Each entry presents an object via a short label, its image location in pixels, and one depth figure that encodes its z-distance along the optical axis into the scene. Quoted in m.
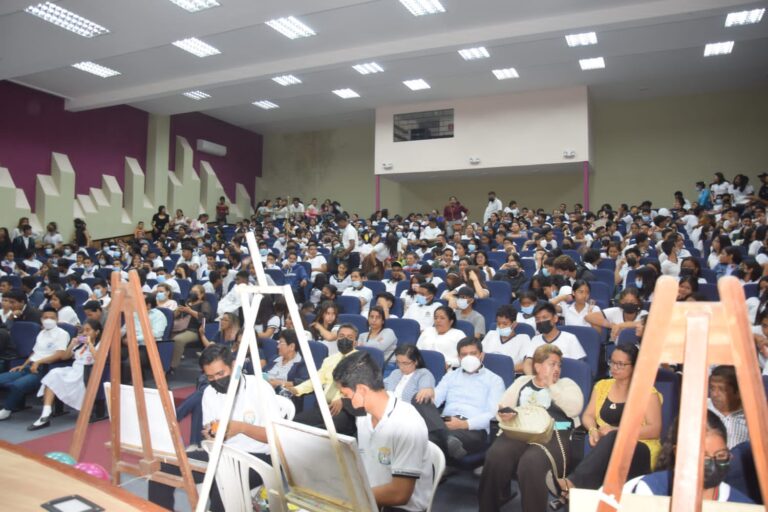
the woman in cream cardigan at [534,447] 3.01
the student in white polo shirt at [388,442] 2.40
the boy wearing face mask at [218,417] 2.76
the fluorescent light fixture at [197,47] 11.13
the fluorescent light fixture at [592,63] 13.05
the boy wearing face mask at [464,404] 3.50
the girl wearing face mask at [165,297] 7.22
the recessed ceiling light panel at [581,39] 11.30
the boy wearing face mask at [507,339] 4.81
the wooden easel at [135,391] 2.53
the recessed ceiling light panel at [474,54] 12.12
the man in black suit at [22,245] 11.81
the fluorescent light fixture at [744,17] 10.32
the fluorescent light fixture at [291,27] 10.27
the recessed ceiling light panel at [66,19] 9.10
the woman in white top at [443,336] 4.97
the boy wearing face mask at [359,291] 7.48
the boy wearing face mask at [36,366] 5.48
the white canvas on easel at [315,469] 2.04
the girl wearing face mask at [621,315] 5.37
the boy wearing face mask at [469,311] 5.60
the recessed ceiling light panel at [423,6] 9.55
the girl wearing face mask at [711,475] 1.88
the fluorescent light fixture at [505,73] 13.73
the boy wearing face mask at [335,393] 3.88
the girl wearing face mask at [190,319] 6.61
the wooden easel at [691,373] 1.34
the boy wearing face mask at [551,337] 4.54
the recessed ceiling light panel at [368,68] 13.30
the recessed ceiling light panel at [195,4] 8.82
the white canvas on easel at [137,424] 2.78
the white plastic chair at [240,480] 2.20
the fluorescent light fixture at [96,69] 12.32
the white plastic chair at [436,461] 2.57
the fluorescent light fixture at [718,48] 12.20
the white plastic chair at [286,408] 3.14
